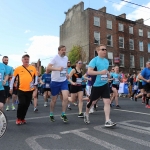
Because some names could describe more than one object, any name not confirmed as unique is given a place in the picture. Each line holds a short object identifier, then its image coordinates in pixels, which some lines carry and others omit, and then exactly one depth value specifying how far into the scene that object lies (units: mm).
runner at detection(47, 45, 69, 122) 4000
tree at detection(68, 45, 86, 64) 23028
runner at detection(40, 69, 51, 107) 7316
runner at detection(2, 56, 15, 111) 4881
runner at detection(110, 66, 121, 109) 6610
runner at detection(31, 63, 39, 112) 5845
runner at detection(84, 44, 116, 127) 3625
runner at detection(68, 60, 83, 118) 5020
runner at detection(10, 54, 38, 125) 3900
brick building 23226
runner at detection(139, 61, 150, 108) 6380
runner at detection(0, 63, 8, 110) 3328
